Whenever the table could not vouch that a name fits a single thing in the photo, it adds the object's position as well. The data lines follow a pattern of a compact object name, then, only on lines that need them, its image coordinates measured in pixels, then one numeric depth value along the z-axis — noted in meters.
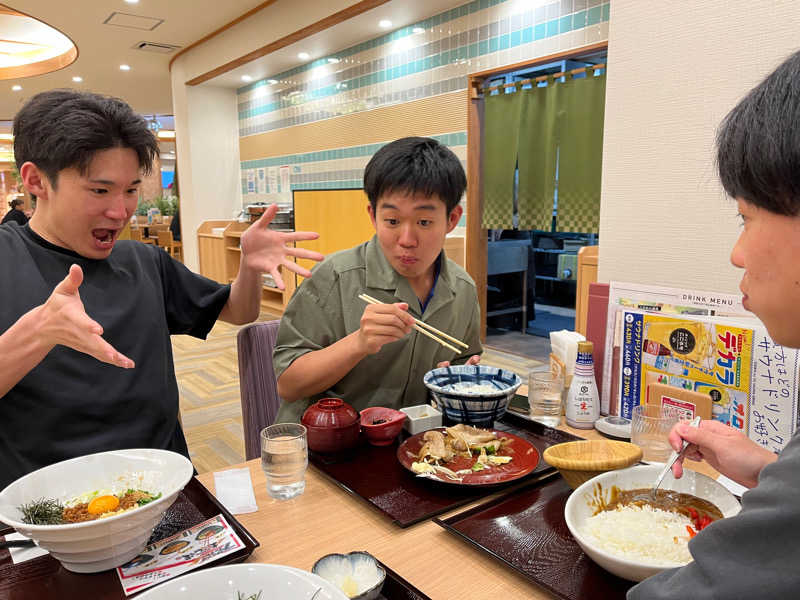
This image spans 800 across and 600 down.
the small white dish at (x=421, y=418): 1.33
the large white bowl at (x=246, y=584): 0.71
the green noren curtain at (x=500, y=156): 4.75
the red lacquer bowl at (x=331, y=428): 1.21
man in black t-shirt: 1.32
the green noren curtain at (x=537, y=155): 4.52
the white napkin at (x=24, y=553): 0.86
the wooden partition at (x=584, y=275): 3.12
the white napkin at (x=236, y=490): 1.03
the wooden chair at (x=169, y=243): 11.83
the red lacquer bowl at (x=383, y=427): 1.25
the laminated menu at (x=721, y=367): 1.25
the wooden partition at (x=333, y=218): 5.79
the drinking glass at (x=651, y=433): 1.22
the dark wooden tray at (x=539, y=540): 0.79
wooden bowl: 1.00
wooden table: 0.82
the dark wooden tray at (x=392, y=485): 1.01
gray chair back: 1.75
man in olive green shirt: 1.52
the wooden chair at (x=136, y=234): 13.10
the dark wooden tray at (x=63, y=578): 0.79
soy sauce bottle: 1.46
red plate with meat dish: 1.08
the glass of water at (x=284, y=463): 1.06
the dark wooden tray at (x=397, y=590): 0.77
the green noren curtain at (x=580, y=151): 4.21
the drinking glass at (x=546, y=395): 1.48
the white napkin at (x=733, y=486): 1.06
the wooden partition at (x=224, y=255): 7.05
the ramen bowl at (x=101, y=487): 0.78
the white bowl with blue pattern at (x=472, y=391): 1.31
